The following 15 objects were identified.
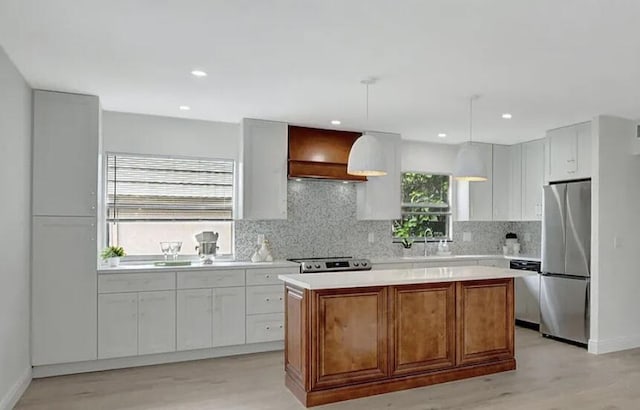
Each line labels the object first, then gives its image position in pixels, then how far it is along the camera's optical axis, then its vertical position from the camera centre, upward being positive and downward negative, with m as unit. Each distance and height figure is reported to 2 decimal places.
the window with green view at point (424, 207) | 6.61 +0.01
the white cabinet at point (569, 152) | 5.30 +0.68
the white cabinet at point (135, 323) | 4.38 -1.15
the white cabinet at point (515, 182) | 6.71 +0.39
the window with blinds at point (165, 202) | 5.07 +0.06
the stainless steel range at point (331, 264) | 5.13 -0.65
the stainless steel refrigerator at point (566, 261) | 5.20 -0.62
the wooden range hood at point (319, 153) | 5.46 +0.66
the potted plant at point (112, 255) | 4.64 -0.50
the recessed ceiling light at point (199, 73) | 3.56 +1.05
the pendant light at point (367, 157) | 3.76 +0.42
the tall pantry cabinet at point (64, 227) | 4.12 -0.19
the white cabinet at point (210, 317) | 4.71 -1.16
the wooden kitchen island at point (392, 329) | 3.54 -1.02
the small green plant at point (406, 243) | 6.43 -0.49
